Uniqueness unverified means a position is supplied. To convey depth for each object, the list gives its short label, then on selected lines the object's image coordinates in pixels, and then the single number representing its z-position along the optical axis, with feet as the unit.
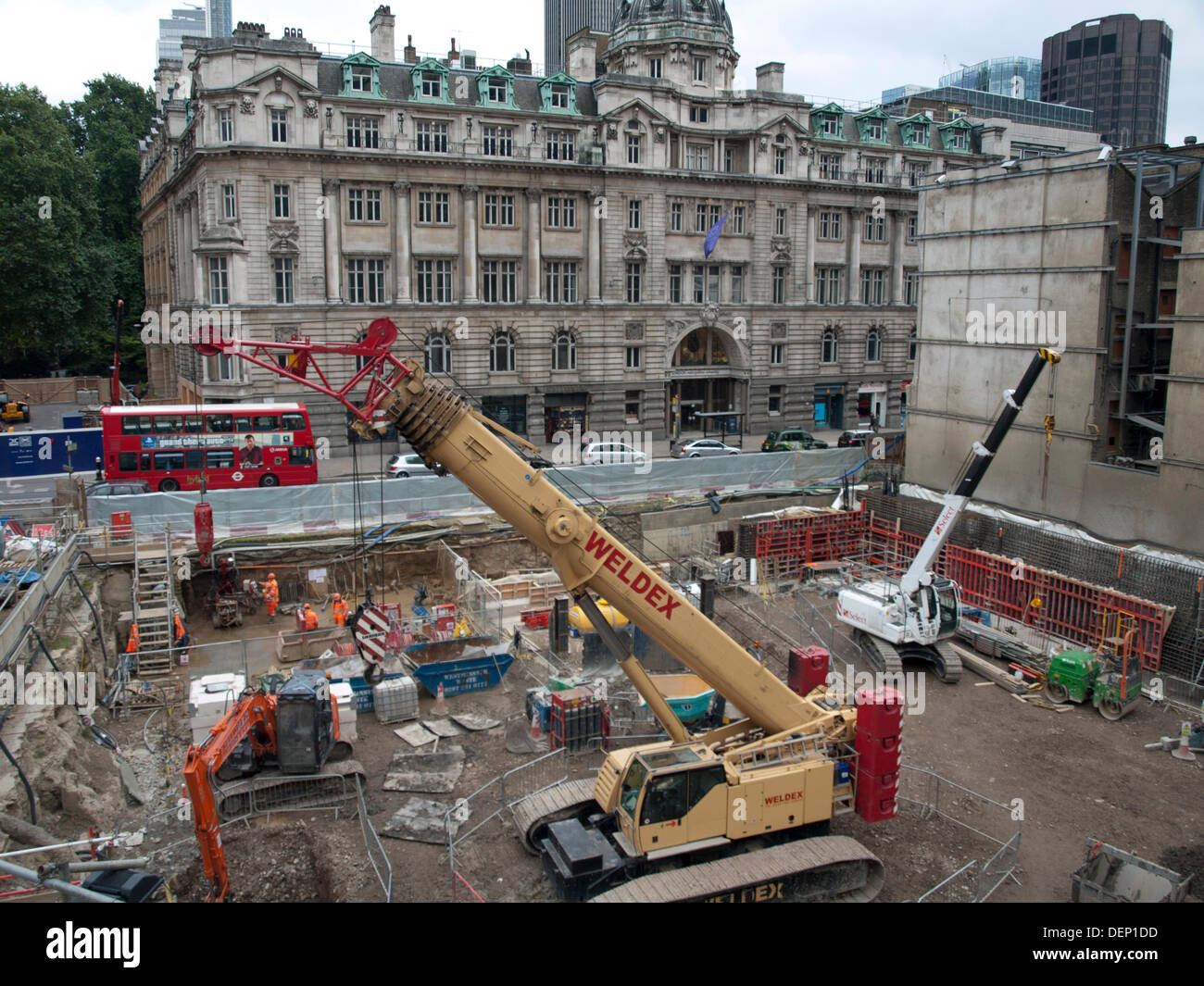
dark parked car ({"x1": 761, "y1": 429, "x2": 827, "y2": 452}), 156.87
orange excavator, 53.57
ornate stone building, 145.48
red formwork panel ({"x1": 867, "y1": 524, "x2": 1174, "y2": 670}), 78.59
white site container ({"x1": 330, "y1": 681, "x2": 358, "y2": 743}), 61.46
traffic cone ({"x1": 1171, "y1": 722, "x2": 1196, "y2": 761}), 63.98
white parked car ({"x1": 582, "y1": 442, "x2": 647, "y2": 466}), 130.31
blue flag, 166.09
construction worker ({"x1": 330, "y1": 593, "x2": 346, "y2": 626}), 86.79
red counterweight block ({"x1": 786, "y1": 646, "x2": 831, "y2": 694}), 62.44
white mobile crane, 72.02
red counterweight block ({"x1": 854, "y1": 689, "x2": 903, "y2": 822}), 47.60
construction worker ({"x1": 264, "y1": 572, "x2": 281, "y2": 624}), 91.91
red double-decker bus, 117.91
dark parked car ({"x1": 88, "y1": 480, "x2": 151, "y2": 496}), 101.76
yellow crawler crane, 42.96
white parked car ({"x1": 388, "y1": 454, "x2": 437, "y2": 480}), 122.52
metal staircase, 76.23
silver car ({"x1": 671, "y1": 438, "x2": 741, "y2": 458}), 142.00
